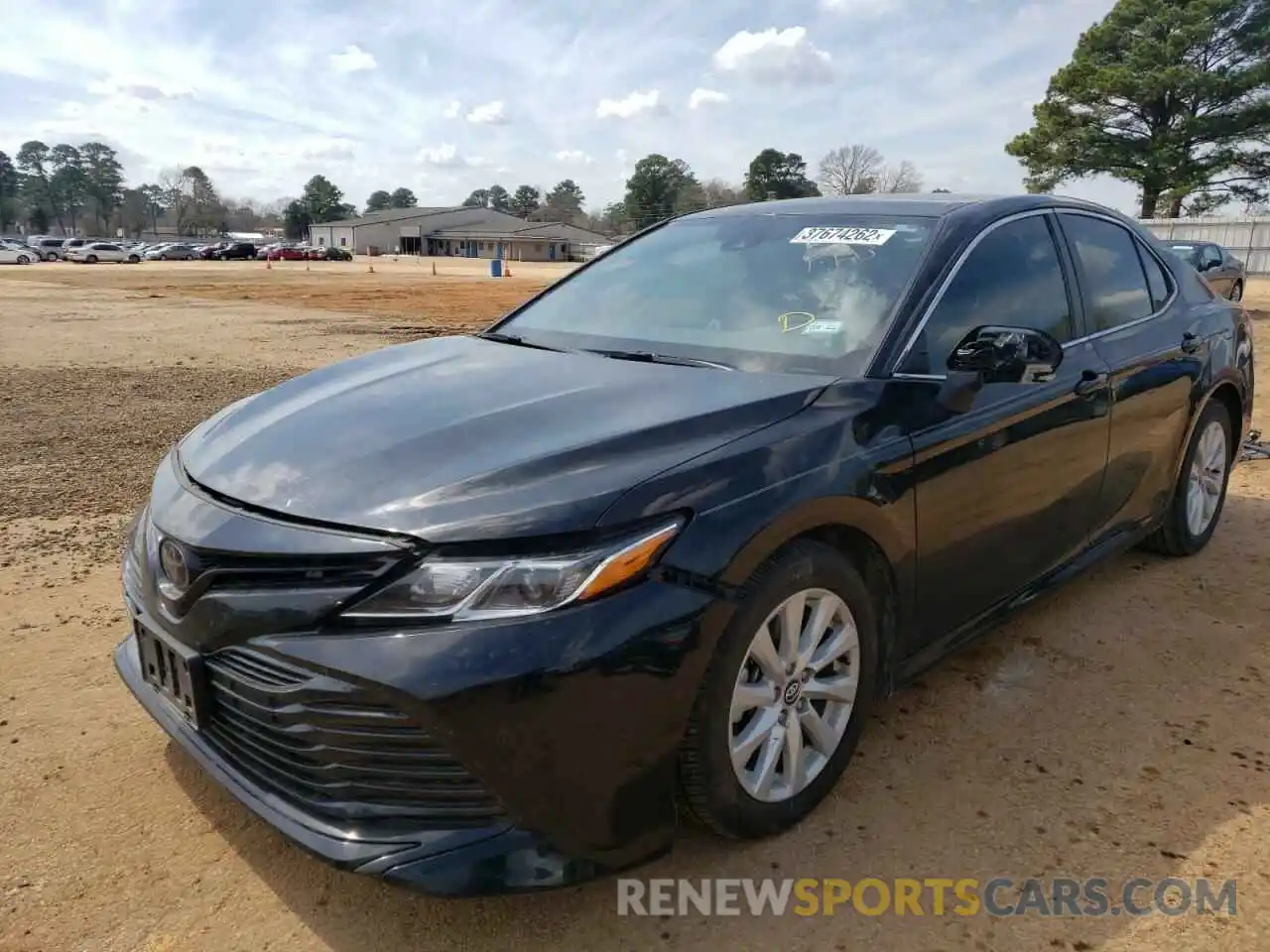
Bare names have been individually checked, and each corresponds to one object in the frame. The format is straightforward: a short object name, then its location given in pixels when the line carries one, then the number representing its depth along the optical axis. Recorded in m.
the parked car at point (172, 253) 73.56
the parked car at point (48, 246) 65.94
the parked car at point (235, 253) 74.31
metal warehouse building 99.62
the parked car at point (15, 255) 55.91
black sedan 1.96
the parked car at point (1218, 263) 16.20
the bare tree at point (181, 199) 126.52
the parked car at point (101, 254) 62.06
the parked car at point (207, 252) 73.88
